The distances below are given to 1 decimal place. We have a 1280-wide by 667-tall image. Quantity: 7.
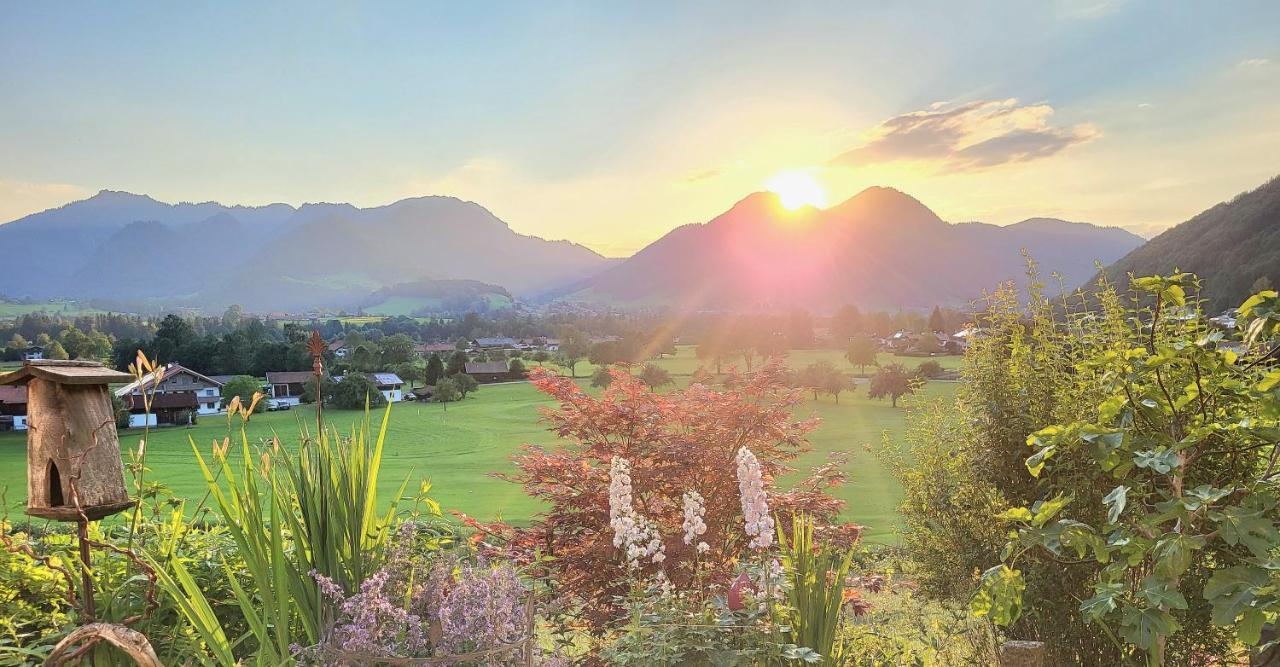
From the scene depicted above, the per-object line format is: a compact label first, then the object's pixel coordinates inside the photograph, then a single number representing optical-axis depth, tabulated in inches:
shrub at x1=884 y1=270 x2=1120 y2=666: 127.3
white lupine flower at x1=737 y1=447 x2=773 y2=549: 93.7
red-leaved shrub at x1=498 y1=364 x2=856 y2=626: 154.6
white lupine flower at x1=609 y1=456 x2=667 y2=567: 95.7
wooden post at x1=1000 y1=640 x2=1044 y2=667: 98.0
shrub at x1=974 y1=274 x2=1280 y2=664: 72.2
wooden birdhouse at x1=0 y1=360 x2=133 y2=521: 87.4
